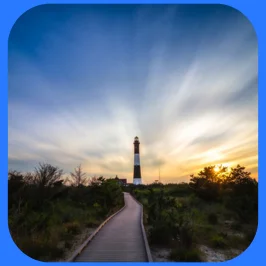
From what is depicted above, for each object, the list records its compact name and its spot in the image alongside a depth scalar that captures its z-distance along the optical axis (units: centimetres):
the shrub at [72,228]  552
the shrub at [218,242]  458
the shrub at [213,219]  615
